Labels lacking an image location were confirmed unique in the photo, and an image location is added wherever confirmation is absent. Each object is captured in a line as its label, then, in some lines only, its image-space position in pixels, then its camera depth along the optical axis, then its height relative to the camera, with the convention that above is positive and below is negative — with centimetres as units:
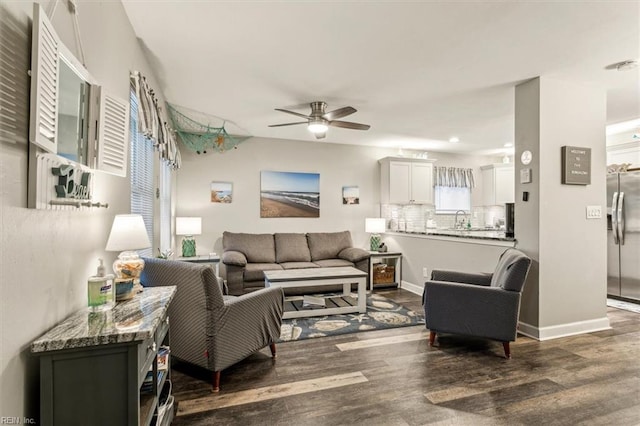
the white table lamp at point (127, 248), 169 -19
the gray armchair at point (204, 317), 221 -75
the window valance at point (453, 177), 679 +87
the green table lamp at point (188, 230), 471 -24
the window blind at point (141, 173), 261 +37
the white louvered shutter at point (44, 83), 109 +47
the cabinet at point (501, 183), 670 +73
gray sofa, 459 -64
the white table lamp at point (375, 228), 577 -22
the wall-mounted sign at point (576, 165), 323 +54
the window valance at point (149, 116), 244 +84
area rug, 332 -122
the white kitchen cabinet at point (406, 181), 608 +70
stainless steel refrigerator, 444 -25
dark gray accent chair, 269 -78
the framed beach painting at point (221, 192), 545 +39
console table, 112 -58
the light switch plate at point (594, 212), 338 +6
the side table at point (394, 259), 538 -76
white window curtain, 391 +10
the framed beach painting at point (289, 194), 572 +39
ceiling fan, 374 +115
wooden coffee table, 375 -80
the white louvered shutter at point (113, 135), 160 +43
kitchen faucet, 680 -7
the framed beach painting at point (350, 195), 616 +41
